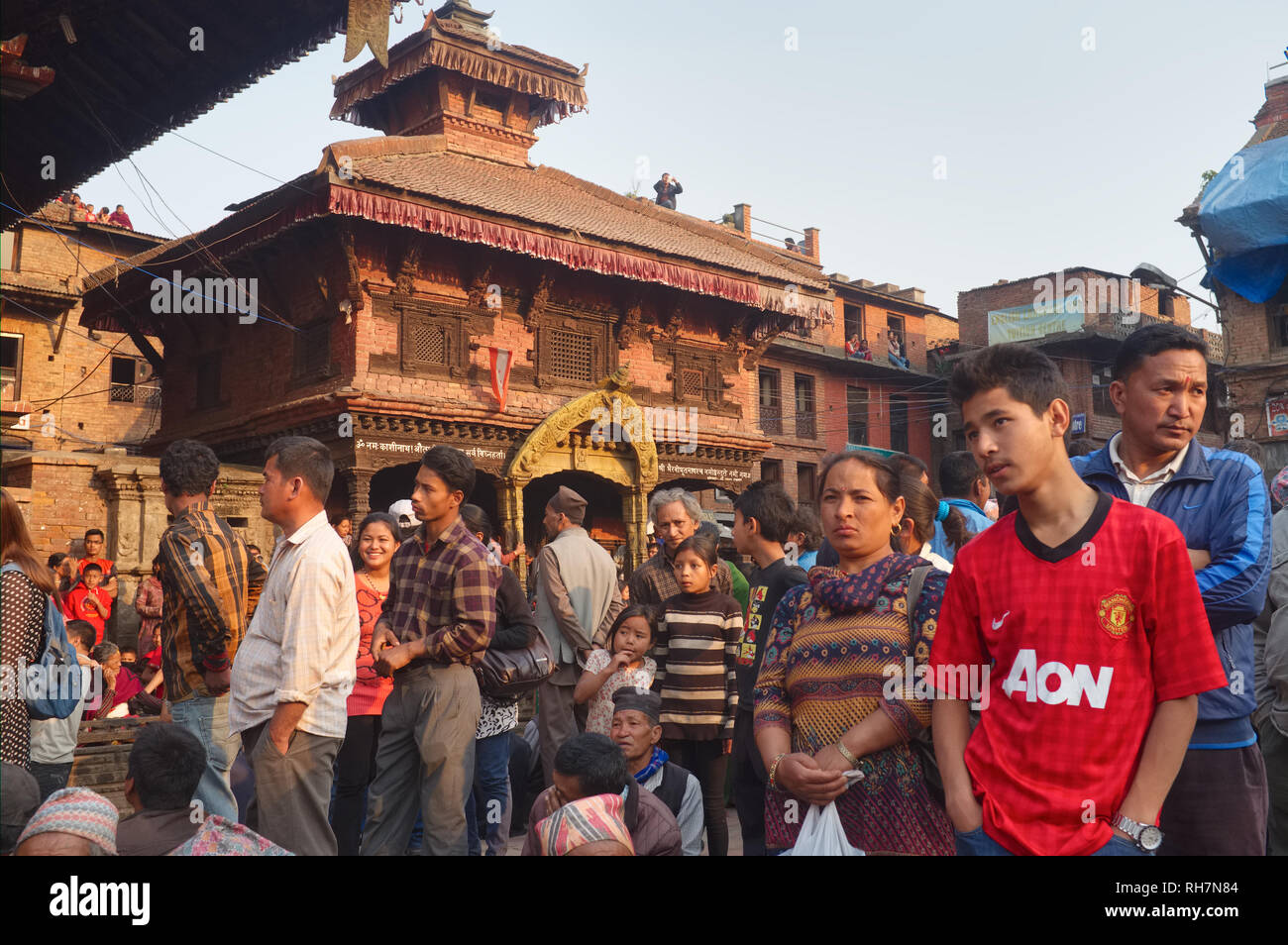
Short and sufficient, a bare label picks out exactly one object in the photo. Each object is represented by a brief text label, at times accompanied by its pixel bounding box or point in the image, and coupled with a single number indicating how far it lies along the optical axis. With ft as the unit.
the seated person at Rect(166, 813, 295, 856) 11.62
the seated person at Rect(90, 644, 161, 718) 31.14
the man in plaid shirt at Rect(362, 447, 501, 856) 16.20
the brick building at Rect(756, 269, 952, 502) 110.22
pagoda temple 58.70
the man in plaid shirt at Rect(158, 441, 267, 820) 15.93
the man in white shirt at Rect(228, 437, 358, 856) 13.57
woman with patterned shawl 10.16
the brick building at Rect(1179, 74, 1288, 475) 78.54
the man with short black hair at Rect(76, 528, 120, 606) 42.66
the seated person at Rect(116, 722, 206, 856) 13.21
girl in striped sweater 18.37
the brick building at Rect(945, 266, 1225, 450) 115.75
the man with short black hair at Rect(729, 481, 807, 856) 15.70
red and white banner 63.31
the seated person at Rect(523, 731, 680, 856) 13.70
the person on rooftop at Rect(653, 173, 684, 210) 99.30
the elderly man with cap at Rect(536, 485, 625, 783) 22.08
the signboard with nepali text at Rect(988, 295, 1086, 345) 116.88
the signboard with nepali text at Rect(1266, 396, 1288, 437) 78.23
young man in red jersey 8.04
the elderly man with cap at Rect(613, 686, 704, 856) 16.93
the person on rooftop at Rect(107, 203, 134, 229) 91.71
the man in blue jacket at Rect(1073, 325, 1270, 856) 9.44
